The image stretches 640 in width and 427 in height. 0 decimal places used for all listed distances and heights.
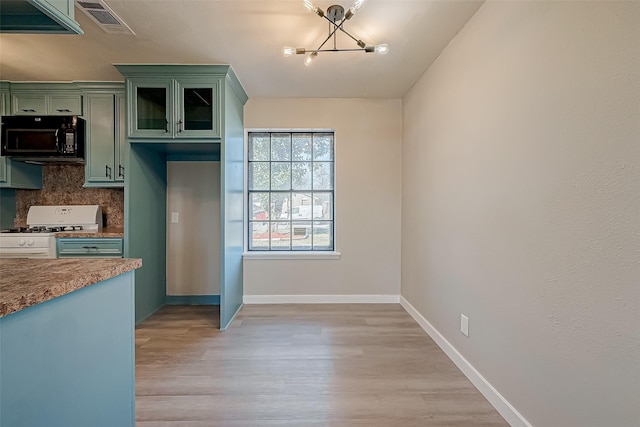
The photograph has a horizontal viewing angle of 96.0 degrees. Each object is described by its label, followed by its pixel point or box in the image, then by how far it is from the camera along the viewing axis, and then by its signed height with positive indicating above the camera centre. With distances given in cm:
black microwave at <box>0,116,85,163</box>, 284 +77
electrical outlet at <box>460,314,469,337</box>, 203 -78
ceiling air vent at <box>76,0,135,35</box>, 190 +139
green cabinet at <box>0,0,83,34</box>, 111 +80
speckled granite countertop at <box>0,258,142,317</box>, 75 -20
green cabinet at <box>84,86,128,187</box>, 298 +84
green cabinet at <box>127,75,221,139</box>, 272 +103
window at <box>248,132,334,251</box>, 369 +33
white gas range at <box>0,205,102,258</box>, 268 -14
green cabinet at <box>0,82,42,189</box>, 302 +47
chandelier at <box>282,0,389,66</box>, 180 +132
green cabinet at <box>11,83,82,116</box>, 302 +121
